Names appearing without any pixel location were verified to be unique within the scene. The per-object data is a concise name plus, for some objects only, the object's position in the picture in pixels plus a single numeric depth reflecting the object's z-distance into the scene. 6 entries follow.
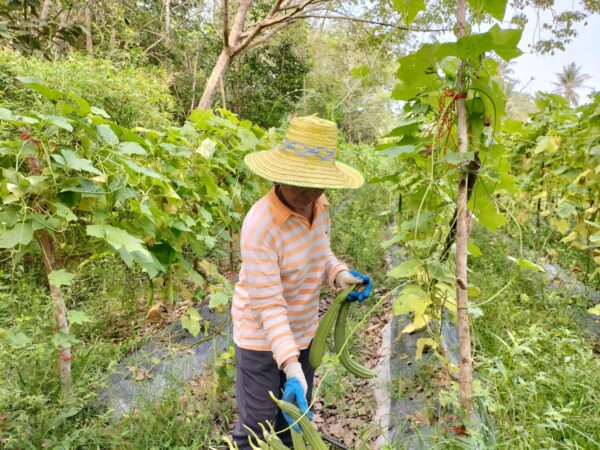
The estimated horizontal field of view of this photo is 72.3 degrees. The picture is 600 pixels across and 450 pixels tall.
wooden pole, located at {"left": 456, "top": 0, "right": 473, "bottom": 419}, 1.45
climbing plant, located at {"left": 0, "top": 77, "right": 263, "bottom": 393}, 1.71
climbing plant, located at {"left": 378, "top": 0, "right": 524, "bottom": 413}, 1.38
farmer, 1.56
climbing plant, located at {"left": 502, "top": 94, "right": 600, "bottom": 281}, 3.20
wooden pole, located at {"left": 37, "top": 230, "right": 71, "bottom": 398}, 2.00
